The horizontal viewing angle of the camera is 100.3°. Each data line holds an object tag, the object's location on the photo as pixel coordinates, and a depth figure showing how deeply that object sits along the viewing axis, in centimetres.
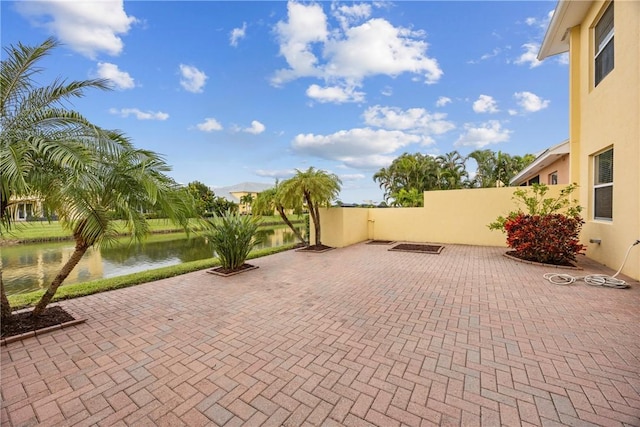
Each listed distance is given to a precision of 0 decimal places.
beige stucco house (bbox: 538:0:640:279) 527
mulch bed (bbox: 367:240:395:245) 1154
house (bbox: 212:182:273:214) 7547
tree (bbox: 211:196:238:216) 3781
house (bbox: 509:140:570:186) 944
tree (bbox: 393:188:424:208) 1819
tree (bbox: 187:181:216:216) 3819
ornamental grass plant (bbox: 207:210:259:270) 678
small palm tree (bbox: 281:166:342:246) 937
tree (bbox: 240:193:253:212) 4598
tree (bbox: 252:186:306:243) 1009
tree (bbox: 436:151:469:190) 2861
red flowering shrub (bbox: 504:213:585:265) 665
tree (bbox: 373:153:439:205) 2926
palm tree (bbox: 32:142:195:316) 323
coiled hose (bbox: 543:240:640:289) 493
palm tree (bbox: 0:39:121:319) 301
